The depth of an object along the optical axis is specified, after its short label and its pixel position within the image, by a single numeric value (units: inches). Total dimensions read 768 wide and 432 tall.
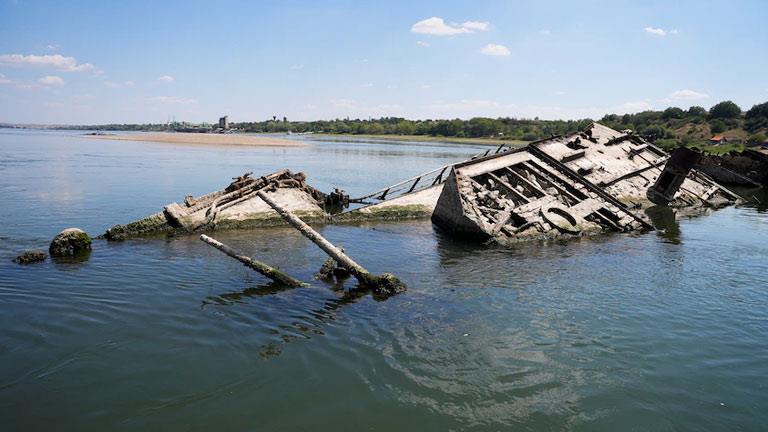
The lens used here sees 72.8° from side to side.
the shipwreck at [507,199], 643.5
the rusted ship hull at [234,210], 626.2
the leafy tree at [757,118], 3378.4
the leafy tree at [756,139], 2783.0
